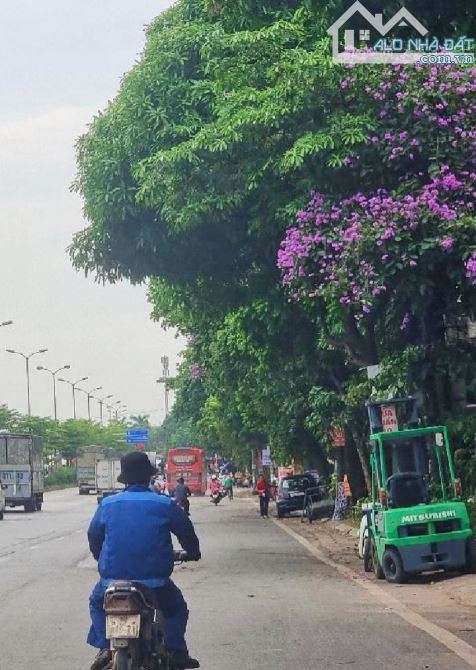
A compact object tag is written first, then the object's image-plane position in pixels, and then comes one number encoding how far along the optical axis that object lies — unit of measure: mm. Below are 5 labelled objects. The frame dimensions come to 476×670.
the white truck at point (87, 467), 92438
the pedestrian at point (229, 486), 77250
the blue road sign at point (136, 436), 125794
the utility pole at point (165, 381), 70125
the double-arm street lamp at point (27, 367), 102538
